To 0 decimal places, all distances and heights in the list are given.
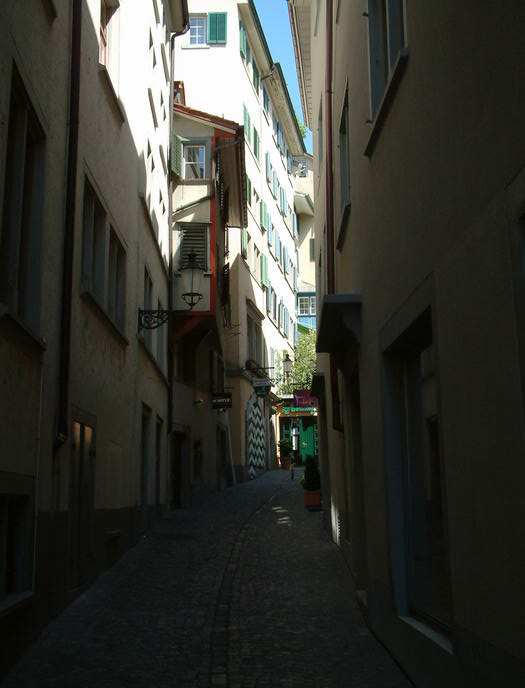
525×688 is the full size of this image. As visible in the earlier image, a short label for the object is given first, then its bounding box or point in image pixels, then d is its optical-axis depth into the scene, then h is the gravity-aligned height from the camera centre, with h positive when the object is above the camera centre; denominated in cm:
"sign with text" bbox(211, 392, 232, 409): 2338 +252
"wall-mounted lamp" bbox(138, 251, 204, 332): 1395 +300
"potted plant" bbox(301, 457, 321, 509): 1888 +12
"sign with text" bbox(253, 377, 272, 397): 2666 +333
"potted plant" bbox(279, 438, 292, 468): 4238 +201
